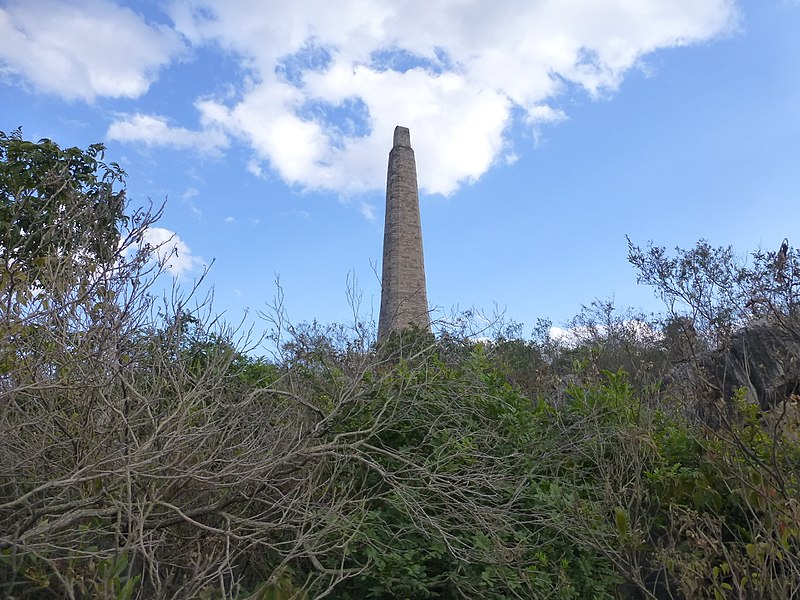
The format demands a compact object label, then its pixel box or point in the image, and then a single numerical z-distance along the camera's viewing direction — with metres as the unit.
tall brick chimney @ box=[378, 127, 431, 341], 16.48
